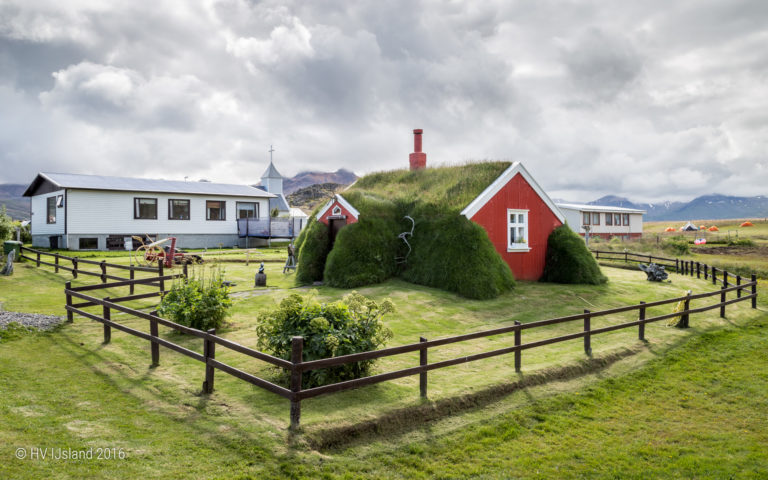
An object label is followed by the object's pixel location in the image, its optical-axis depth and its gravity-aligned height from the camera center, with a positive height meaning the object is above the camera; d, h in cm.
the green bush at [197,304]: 1050 -146
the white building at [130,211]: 3061 +197
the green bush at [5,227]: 2281 +60
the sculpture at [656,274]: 2112 -167
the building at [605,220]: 4806 +180
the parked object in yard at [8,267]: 1895 -111
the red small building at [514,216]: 1753 +80
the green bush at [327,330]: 721 -145
